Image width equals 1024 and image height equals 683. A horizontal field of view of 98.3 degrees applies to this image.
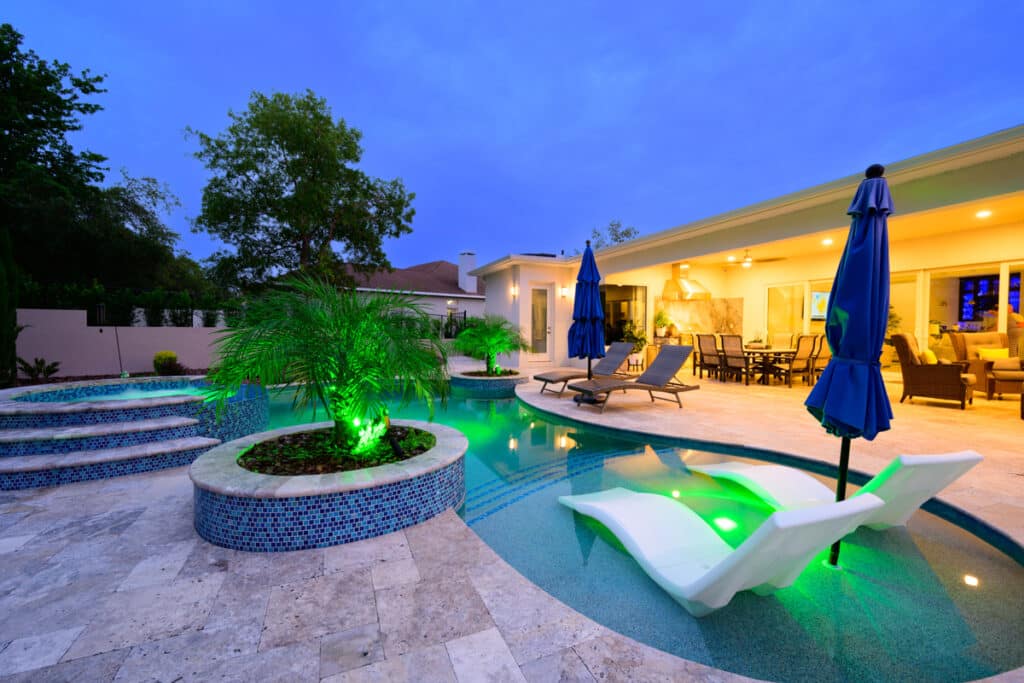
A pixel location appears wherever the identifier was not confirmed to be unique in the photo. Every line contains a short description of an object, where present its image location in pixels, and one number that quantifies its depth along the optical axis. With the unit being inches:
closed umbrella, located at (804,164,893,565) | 106.3
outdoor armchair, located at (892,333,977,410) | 285.0
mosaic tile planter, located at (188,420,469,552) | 114.0
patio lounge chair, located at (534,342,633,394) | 342.0
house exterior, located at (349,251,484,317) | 886.4
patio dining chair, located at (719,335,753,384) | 413.7
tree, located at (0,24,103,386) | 508.7
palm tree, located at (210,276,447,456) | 136.5
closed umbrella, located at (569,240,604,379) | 343.6
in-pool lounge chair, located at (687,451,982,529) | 108.5
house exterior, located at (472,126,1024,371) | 238.2
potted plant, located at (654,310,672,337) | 533.0
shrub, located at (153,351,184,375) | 399.2
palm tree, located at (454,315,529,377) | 422.0
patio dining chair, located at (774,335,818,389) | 389.1
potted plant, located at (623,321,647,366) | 512.4
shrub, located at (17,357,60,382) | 364.5
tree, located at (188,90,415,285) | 567.5
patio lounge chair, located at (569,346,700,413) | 286.7
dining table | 401.1
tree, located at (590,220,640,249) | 1248.2
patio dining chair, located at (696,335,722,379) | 436.5
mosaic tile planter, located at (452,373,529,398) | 386.3
